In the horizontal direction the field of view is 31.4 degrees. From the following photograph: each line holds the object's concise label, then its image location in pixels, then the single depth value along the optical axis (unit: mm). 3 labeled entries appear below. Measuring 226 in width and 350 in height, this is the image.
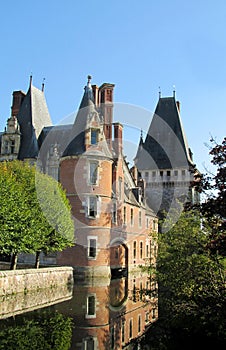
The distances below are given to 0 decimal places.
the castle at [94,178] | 29578
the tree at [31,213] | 20859
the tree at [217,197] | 10148
